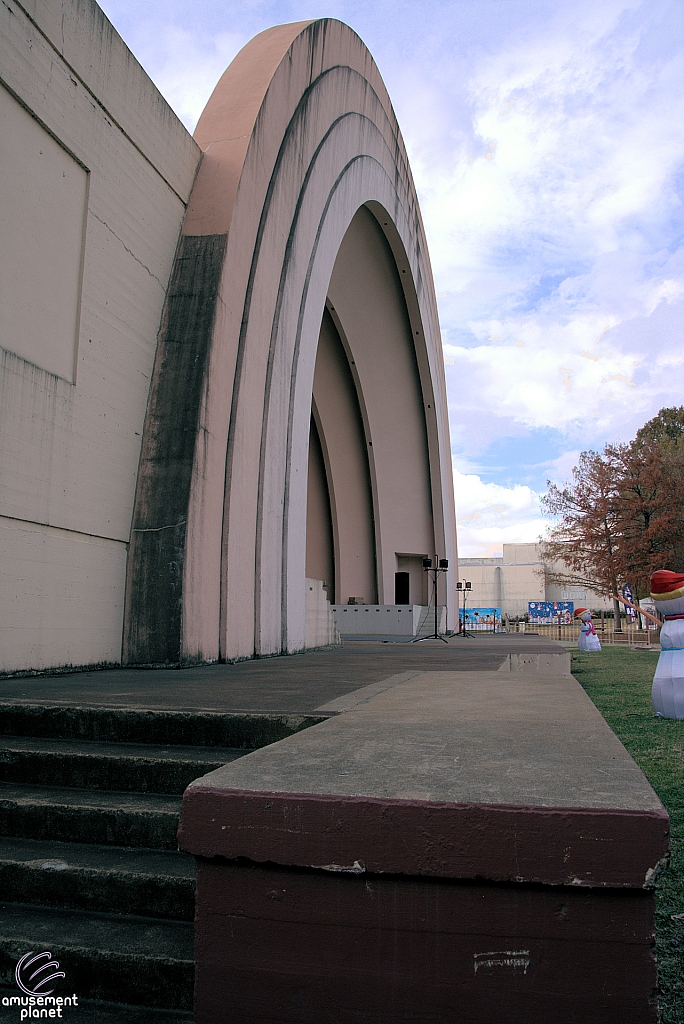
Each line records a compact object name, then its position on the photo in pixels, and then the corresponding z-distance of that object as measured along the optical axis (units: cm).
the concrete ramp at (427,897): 160
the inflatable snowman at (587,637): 2062
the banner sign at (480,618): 4141
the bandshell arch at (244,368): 745
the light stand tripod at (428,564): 1693
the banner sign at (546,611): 5122
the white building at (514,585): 5697
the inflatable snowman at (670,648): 721
